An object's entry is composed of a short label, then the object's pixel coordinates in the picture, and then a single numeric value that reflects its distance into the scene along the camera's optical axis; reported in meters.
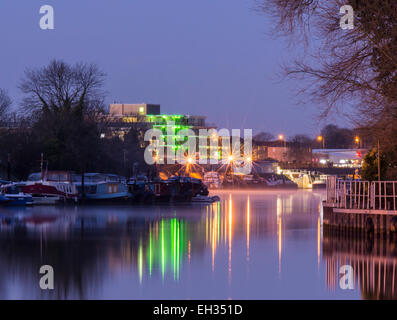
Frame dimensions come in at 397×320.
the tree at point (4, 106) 85.06
